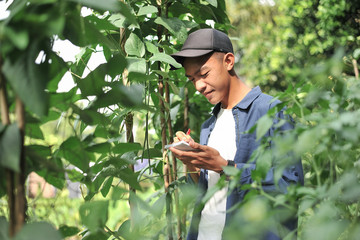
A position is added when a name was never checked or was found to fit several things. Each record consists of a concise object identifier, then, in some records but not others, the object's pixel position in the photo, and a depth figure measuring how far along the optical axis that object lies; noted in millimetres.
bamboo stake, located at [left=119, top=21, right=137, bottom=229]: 1572
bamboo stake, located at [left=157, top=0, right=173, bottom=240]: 1631
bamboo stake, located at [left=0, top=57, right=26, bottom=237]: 699
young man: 1518
